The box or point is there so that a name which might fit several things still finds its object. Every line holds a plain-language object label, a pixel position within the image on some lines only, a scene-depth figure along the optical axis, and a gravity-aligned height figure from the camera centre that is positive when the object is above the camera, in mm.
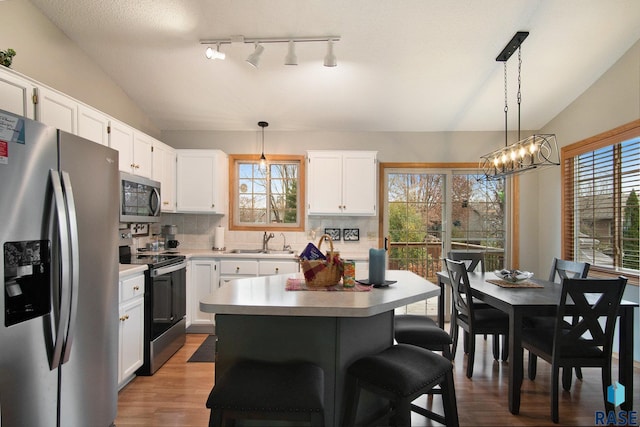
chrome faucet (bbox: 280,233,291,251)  4410 -352
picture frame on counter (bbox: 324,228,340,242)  4441 -190
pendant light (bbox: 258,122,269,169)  4097 +740
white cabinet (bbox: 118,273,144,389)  2480 -861
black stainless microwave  2947 +180
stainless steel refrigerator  1422 -293
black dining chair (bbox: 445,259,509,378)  2725 -828
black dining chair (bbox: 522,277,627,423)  2148 -746
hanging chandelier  2541 +564
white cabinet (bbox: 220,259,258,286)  3852 -581
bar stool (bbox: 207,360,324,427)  1211 -668
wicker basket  1851 -296
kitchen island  1630 -584
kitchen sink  4206 -435
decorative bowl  2945 -524
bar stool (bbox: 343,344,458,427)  1378 -696
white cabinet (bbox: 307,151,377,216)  4129 +443
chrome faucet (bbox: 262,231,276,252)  4340 -292
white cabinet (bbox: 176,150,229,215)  4145 +454
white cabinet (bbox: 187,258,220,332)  3820 -741
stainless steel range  2832 -813
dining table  2271 -801
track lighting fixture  2770 +1501
